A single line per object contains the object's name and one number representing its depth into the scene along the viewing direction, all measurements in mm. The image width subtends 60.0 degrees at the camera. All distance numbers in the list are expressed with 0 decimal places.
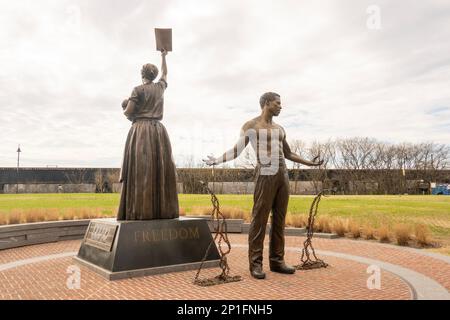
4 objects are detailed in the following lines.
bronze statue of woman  7434
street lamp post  43800
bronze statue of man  6523
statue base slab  6605
